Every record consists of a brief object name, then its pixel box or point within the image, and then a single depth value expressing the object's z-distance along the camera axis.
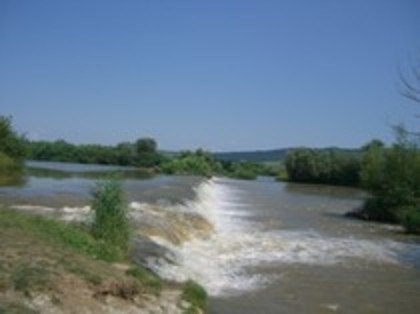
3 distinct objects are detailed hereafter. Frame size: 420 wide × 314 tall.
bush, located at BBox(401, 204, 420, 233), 35.38
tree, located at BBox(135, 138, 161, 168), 122.38
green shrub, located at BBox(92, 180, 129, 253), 16.69
